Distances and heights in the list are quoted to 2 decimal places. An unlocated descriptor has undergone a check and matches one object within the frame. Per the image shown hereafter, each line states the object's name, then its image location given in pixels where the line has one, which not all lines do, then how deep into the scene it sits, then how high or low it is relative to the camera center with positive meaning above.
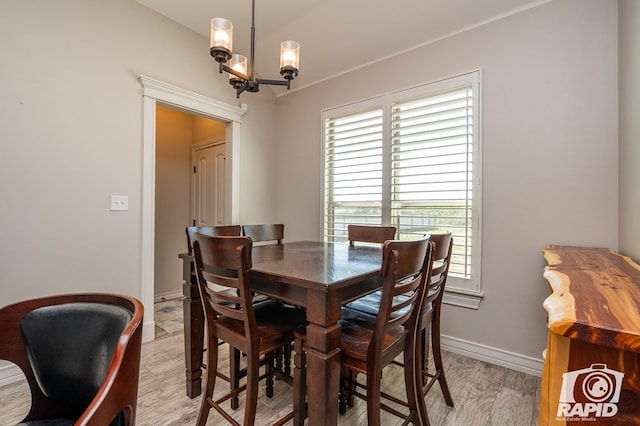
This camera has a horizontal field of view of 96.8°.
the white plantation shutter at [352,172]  2.89 +0.46
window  2.32 +0.45
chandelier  1.57 +0.95
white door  3.74 +0.38
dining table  1.08 -0.36
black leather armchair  0.84 -0.40
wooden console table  0.61 -0.33
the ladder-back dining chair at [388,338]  1.09 -0.56
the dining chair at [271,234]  1.90 -0.18
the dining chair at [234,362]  1.59 -0.87
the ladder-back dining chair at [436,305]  1.47 -0.54
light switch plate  2.38 +0.09
